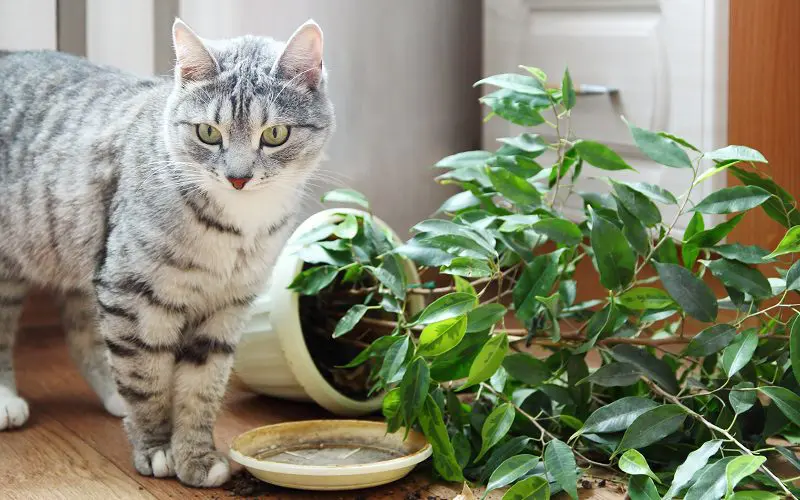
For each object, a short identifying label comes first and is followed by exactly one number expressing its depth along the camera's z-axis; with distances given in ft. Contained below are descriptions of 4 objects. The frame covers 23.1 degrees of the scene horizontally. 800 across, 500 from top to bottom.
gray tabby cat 4.06
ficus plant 3.93
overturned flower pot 4.45
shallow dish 4.01
